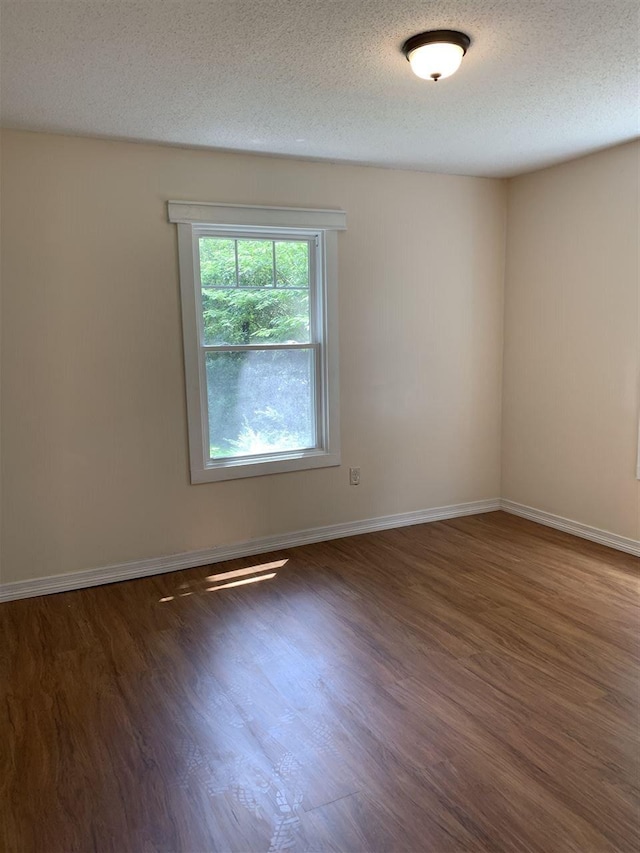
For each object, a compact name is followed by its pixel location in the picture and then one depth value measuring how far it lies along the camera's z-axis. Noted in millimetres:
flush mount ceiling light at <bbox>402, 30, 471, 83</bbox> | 2229
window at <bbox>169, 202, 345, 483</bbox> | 3725
